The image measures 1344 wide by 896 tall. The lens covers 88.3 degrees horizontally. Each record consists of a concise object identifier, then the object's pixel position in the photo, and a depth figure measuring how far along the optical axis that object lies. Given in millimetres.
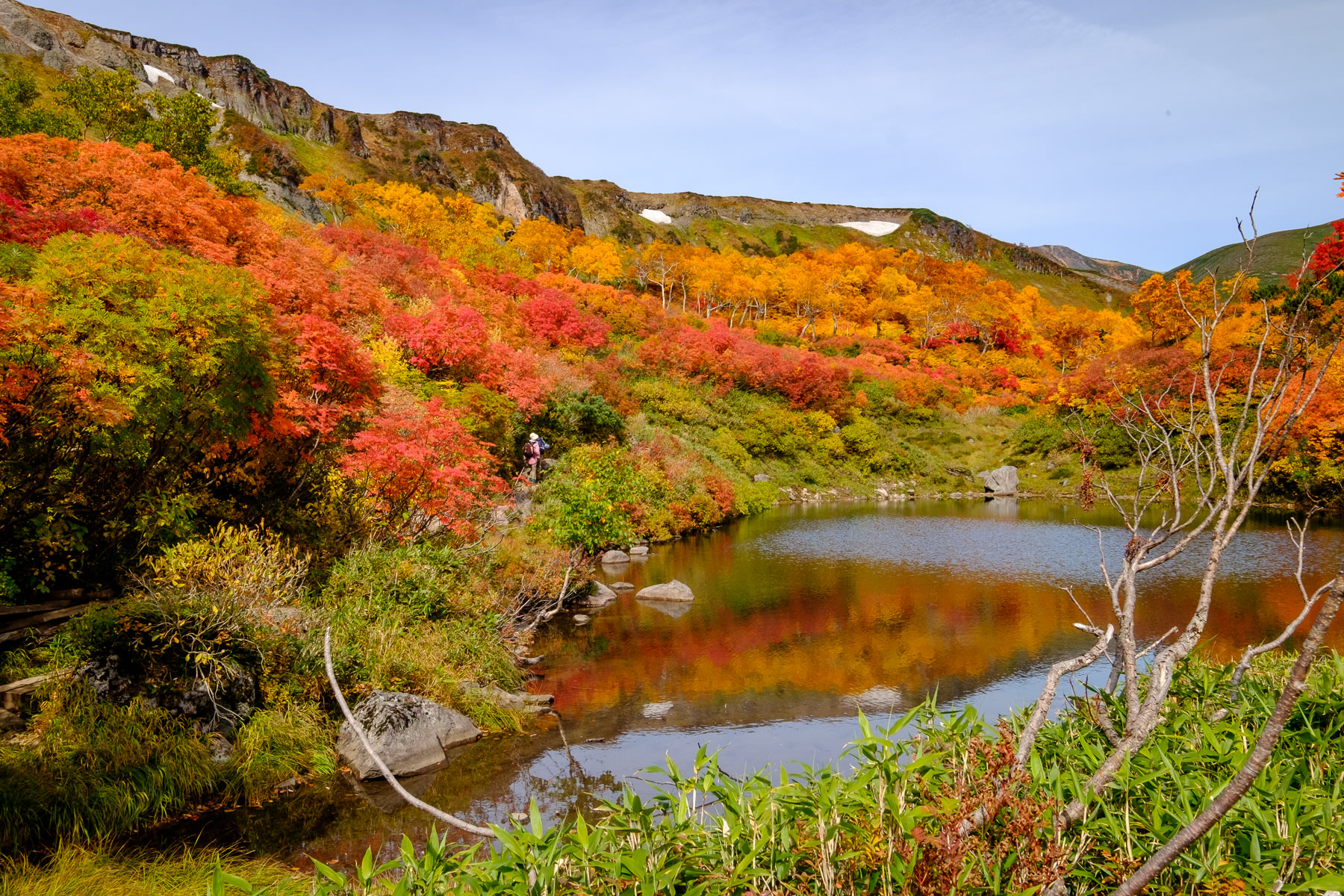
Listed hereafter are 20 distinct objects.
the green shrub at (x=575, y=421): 23609
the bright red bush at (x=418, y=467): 11805
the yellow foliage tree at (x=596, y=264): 53719
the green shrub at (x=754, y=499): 28161
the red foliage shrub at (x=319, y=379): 11062
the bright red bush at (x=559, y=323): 31984
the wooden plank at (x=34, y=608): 7105
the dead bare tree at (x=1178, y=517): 3688
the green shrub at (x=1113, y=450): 34188
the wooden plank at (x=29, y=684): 6703
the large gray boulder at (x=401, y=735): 7574
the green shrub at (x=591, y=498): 15234
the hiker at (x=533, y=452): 20141
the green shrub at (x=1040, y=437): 37219
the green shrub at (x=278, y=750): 7078
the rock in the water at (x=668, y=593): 15070
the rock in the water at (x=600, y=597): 14688
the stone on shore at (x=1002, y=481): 35022
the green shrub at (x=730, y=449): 32188
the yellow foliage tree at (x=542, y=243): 51125
